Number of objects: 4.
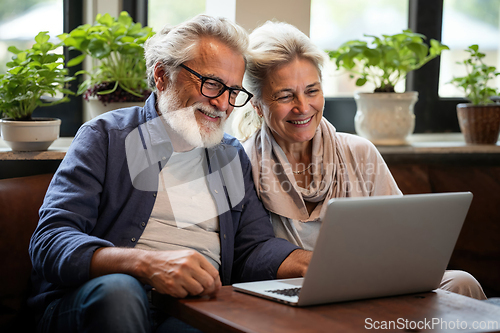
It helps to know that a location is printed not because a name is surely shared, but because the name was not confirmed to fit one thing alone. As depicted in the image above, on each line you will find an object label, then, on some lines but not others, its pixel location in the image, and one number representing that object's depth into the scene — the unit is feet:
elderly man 3.80
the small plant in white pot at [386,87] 7.53
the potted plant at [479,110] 8.23
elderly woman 5.55
